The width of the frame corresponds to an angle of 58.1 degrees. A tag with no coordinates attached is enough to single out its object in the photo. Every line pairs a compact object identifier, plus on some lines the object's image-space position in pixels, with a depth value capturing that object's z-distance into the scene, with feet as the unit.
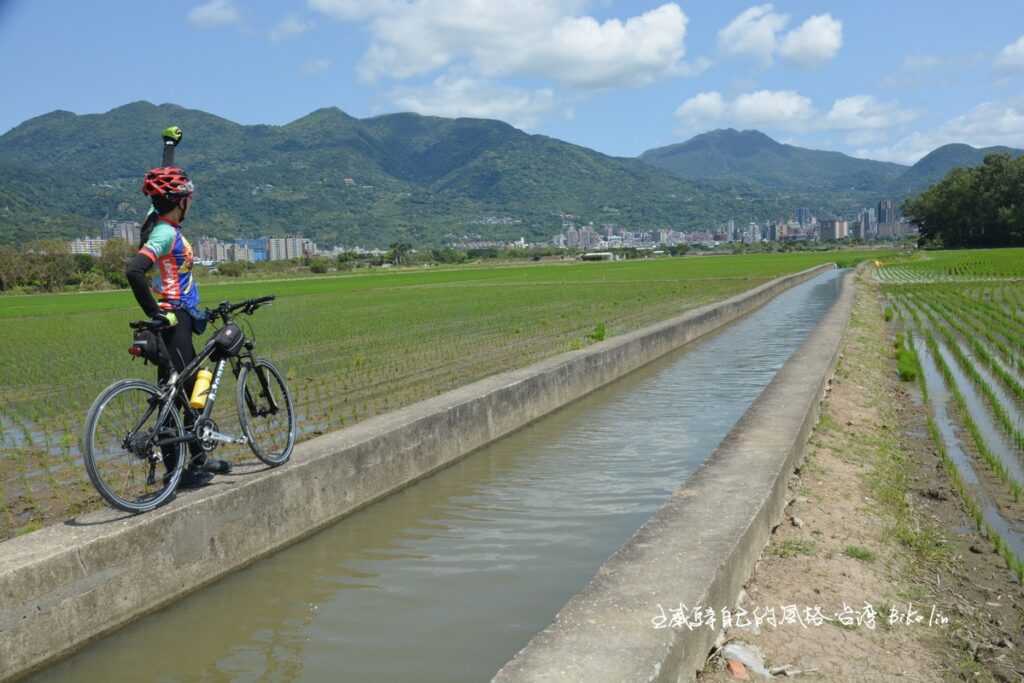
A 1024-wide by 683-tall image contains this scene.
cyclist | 15.78
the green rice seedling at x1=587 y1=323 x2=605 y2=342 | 50.96
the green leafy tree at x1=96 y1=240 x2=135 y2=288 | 206.80
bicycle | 14.74
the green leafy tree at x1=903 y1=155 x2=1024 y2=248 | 305.12
